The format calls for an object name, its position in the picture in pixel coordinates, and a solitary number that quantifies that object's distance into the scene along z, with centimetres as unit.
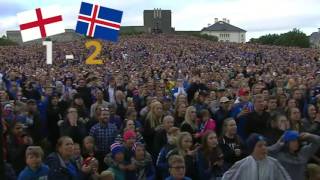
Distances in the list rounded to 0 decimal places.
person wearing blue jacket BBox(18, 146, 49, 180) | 614
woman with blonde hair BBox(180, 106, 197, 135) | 866
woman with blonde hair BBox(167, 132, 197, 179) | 697
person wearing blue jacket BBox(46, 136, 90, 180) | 614
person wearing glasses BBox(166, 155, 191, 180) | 611
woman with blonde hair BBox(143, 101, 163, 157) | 913
